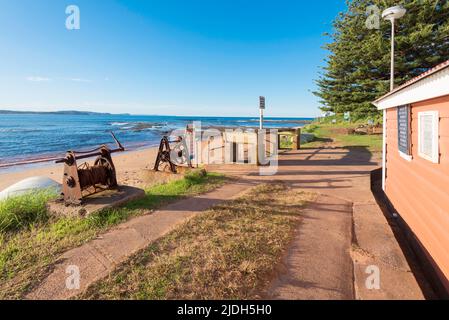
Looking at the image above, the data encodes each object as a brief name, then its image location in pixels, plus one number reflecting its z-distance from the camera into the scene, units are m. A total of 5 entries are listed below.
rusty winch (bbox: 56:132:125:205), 4.26
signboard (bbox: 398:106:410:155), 4.25
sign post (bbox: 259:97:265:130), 9.30
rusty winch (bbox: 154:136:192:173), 7.93
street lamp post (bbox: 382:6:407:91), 6.06
